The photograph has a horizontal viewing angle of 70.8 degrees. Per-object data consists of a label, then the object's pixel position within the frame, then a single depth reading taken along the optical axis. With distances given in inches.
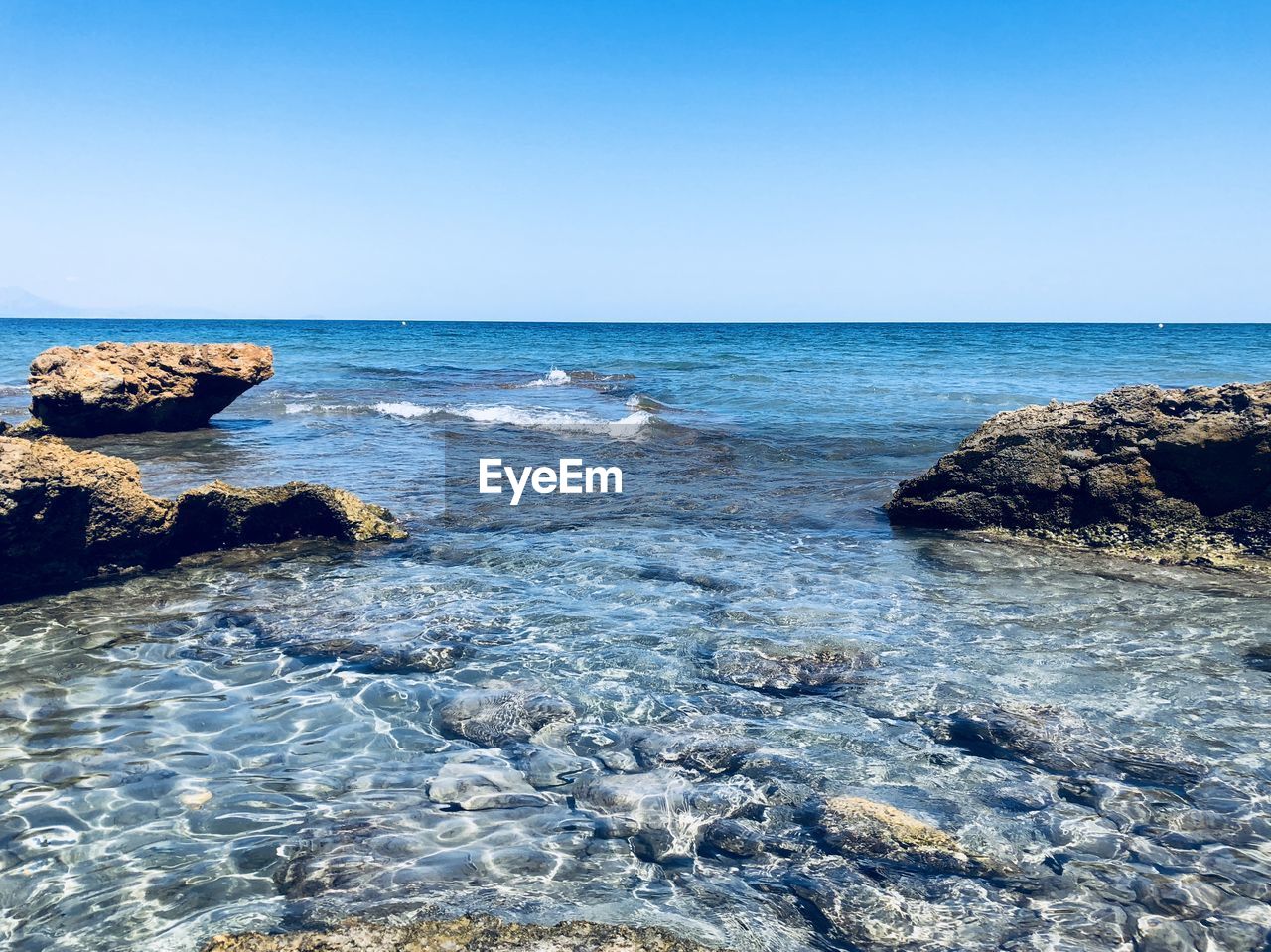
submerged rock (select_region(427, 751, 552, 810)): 156.4
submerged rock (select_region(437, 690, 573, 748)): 182.1
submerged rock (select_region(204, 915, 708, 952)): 112.6
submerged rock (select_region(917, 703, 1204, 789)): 166.2
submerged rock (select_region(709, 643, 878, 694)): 206.7
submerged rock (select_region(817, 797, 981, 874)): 139.5
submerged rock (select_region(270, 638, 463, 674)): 215.8
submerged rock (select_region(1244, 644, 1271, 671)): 215.9
